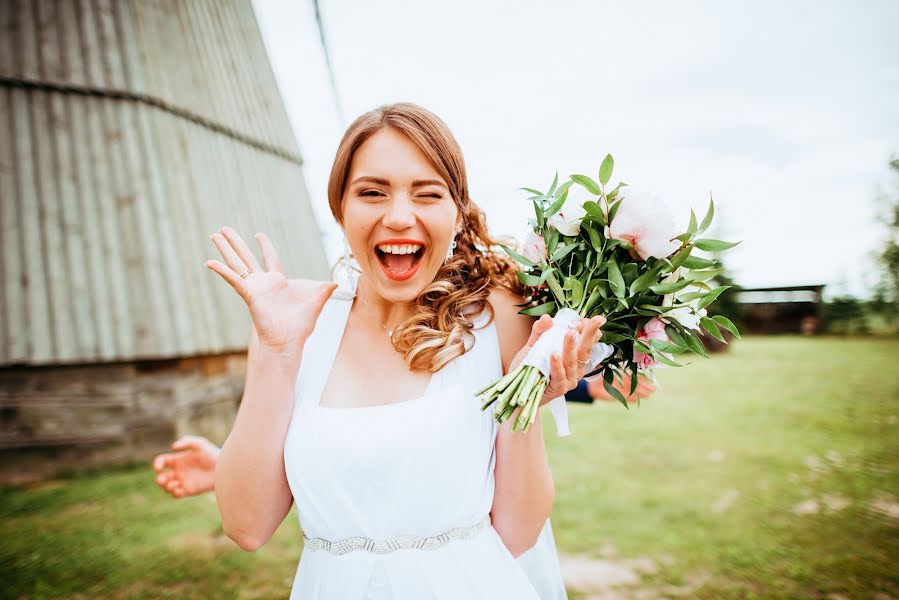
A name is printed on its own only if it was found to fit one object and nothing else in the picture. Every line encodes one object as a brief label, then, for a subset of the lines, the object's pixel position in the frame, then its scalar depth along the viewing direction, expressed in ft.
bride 5.57
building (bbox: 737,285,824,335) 69.97
